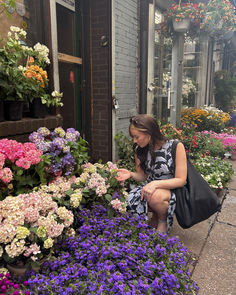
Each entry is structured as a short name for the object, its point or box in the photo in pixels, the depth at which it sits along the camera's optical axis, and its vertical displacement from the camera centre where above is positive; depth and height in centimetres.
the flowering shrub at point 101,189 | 227 -80
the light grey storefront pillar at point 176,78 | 711 +56
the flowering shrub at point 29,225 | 156 -81
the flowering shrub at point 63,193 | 204 -76
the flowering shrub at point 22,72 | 238 +24
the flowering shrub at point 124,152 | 447 -92
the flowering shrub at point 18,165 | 199 -52
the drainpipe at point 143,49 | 534 +100
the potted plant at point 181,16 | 658 +206
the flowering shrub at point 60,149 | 238 -47
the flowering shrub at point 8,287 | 139 -102
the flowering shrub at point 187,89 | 955 +35
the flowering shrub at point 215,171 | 397 -117
